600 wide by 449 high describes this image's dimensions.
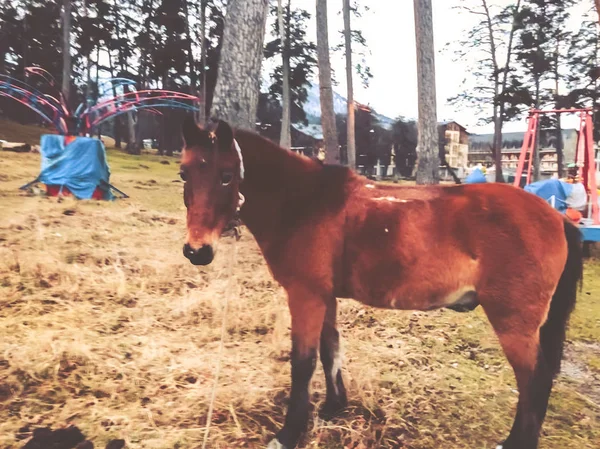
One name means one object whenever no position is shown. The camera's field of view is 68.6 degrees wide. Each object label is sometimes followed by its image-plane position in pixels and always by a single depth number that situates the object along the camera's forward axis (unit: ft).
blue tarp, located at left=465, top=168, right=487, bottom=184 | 40.45
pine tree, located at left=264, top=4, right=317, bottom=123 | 92.38
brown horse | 8.29
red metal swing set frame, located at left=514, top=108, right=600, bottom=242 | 25.82
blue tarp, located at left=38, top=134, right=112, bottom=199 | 39.45
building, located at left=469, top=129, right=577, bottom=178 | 175.61
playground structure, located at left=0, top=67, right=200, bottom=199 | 39.45
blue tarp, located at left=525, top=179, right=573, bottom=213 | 28.45
